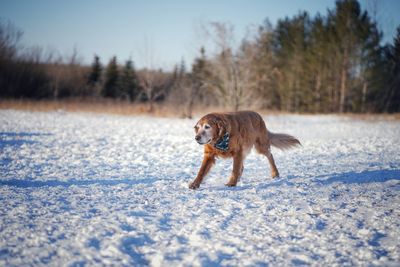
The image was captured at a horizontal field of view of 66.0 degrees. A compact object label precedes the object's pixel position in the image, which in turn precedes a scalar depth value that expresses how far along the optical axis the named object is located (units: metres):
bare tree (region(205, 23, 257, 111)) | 20.66
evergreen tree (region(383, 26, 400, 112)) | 29.30
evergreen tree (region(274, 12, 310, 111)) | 33.34
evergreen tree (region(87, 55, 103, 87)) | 40.12
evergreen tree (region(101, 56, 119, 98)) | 39.64
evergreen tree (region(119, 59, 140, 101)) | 39.09
